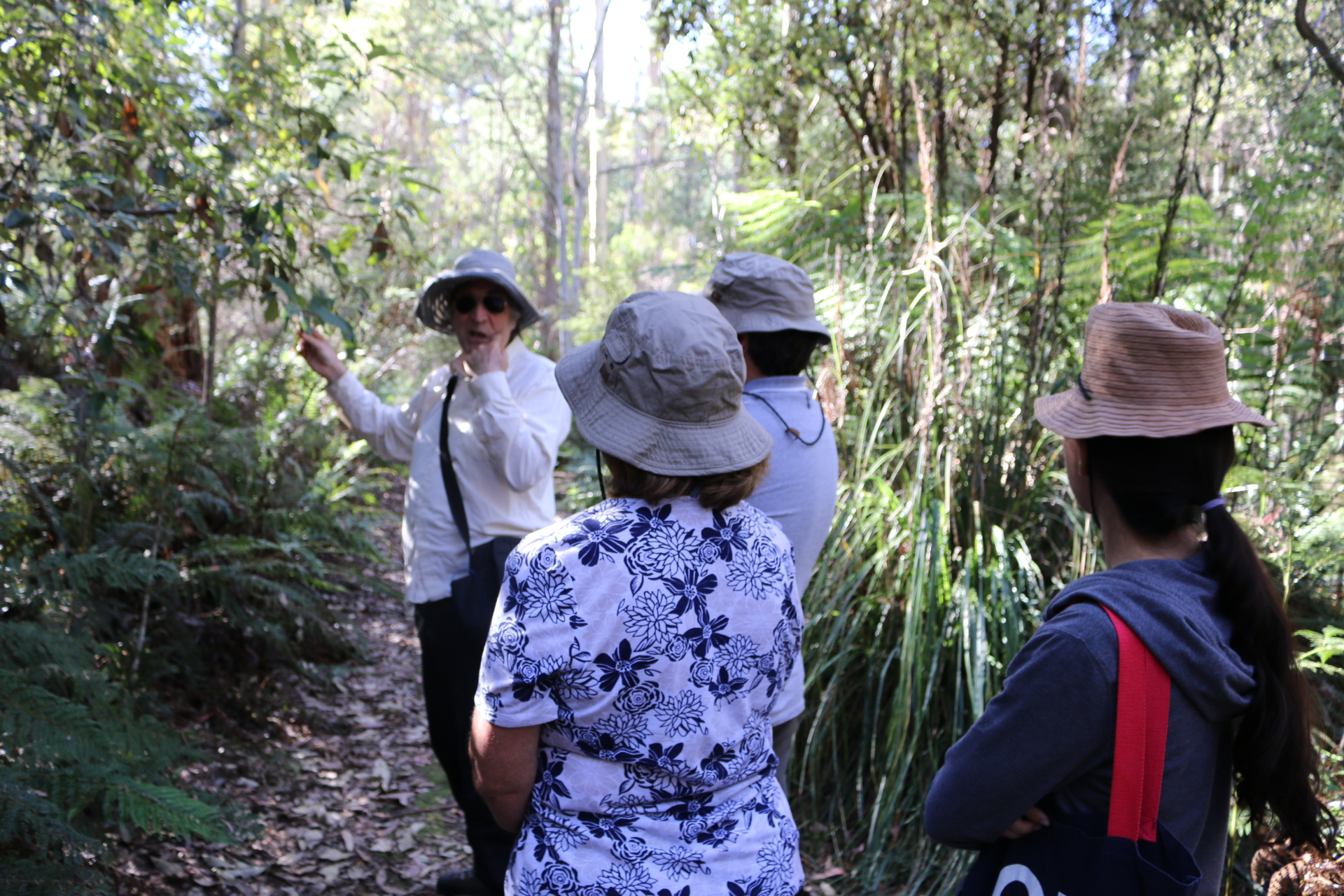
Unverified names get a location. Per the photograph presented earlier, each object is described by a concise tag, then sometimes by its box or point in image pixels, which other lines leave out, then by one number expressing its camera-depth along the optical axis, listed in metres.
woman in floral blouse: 1.41
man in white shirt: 2.85
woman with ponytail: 1.25
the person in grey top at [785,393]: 2.38
